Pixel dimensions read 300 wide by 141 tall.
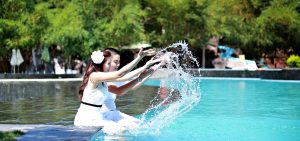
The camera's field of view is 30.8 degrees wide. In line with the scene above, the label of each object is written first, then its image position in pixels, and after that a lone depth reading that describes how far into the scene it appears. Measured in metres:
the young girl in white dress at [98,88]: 7.42
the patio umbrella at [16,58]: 31.06
